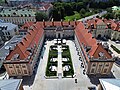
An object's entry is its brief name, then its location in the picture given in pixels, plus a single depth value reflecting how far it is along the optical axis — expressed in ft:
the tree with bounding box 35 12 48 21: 268.58
